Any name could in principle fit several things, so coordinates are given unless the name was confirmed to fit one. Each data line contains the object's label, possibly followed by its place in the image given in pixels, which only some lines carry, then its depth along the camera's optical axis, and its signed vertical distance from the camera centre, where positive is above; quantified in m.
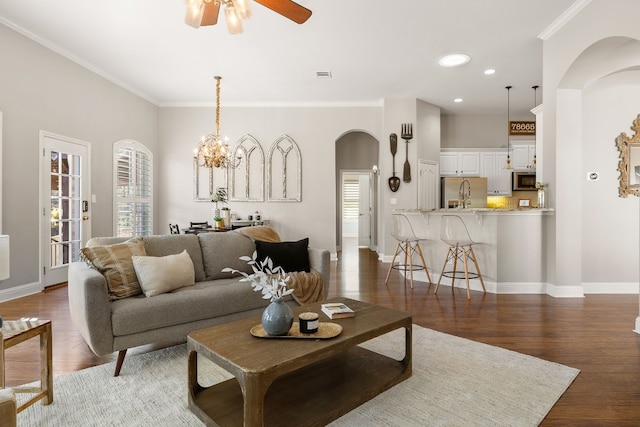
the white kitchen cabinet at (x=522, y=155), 7.66 +1.24
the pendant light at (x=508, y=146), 6.30 +1.45
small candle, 1.80 -0.58
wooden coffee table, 1.48 -0.92
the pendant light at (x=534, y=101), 6.26 +2.20
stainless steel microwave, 7.48 +0.65
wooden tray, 1.75 -0.62
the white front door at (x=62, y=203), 4.57 +0.13
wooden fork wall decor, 6.73 +1.42
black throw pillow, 3.22 -0.40
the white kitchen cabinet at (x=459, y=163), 7.65 +1.06
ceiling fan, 2.37 +1.47
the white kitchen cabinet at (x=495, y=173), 7.73 +0.85
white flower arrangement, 1.72 -0.38
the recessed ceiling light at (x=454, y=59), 4.88 +2.17
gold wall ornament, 4.19 +0.61
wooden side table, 1.70 -0.69
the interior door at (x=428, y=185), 7.02 +0.55
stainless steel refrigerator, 7.40 +0.46
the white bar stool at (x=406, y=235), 4.88 -0.34
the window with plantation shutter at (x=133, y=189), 6.01 +0.41
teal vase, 1.75 -0.54
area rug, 1.76 -1.03
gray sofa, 2.15 -0.61
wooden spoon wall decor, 6.77 +1.12
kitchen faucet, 5.16 +0.16
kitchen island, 4.31 -0.48
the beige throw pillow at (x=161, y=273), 2.50 -0.46
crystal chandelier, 5.61 +0.98
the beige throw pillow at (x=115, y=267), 2.43 -0.39
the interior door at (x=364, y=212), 9.63 -0.01
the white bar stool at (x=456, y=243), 4.32 -0.39
